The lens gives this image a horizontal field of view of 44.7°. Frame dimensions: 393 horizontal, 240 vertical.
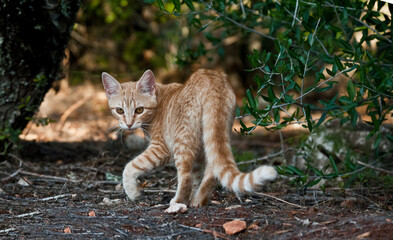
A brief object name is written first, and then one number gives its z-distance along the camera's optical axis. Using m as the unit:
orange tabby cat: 3.72
